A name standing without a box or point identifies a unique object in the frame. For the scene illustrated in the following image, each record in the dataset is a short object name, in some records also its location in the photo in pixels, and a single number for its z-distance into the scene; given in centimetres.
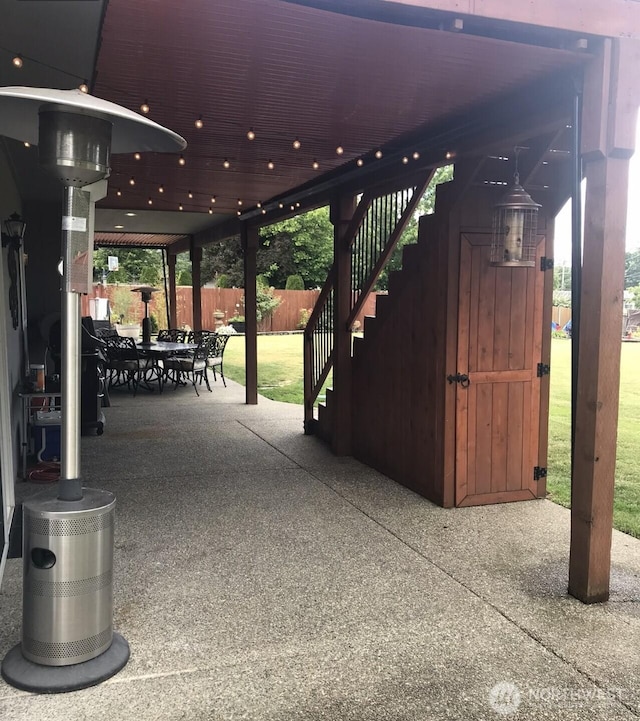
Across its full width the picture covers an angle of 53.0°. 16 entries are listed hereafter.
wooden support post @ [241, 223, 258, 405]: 885
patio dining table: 973
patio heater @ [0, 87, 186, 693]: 231
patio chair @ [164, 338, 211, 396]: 973
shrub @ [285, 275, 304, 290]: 2361
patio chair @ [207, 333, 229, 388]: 1073
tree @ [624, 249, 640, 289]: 3575
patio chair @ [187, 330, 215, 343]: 1196
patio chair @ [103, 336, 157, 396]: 967
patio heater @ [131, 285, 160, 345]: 1045
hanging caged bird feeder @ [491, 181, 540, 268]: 381
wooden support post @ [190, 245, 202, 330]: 1220
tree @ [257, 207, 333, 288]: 2484
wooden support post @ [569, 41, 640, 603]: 291
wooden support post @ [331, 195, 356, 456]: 588
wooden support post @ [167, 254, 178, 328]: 1416
